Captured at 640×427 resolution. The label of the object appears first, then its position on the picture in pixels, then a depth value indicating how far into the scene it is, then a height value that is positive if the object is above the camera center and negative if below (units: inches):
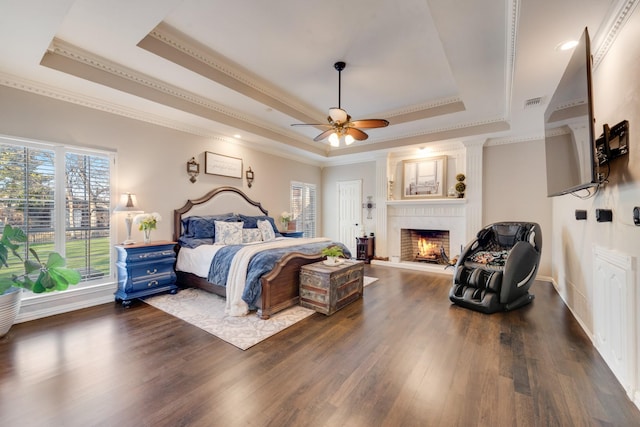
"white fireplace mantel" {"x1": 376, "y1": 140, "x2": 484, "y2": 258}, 217.5 +4.8
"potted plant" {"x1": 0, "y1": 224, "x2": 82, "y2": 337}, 104.9 -25.1
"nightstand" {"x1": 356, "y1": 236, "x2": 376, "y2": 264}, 265.3 -31.8
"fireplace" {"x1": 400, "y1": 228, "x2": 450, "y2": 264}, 243.4 -28.4
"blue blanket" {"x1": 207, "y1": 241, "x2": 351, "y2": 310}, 127.0 -24.3
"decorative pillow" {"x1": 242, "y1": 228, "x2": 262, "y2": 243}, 188.9 -13.2
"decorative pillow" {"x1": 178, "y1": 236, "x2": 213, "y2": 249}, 170.7 -16.0
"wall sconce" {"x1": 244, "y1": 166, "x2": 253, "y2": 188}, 226.9 +34.2
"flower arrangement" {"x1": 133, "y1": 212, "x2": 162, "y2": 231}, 153.7 -1.7
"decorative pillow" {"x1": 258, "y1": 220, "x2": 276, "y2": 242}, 202.2 -10.9
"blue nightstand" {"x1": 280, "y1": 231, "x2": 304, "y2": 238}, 238.1 -15.6
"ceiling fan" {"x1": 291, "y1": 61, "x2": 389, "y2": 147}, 136.9 +47.5
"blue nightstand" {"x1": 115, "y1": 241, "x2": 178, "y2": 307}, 143.1 -29.3
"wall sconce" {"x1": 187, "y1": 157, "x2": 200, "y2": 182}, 186.4 +33.5
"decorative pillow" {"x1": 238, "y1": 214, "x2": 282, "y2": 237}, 209.2 -2.8
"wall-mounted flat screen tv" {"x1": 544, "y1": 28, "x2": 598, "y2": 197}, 77.6 +28.8
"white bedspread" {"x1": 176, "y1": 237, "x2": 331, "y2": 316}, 129.7 -26.1
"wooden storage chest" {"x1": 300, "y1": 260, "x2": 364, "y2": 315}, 132.3 -35.8
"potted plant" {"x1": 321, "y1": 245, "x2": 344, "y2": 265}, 143.9 -20.3
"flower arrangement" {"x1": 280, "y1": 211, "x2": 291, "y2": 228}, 250.0 -1.7
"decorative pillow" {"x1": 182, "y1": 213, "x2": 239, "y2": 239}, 181.0 -7.0
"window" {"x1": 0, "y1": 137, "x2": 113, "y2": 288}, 121.1 +8.4
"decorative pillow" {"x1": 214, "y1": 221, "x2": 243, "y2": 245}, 179.2 -11.2
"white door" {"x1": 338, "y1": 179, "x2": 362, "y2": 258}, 284.2 +4.2
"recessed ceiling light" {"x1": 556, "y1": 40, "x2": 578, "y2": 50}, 96.6 +61.6
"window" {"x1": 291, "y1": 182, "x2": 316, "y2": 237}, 276.1 +10.0
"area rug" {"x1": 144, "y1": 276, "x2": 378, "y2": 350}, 109.7 -47.3
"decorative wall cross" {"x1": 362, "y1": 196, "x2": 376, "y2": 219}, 273.7 +10.7
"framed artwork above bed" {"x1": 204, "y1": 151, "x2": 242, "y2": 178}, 197.8 +39.6
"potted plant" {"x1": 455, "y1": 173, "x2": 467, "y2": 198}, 220.5 +24.5
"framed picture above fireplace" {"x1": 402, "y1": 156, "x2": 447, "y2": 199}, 235.8 +34.1
